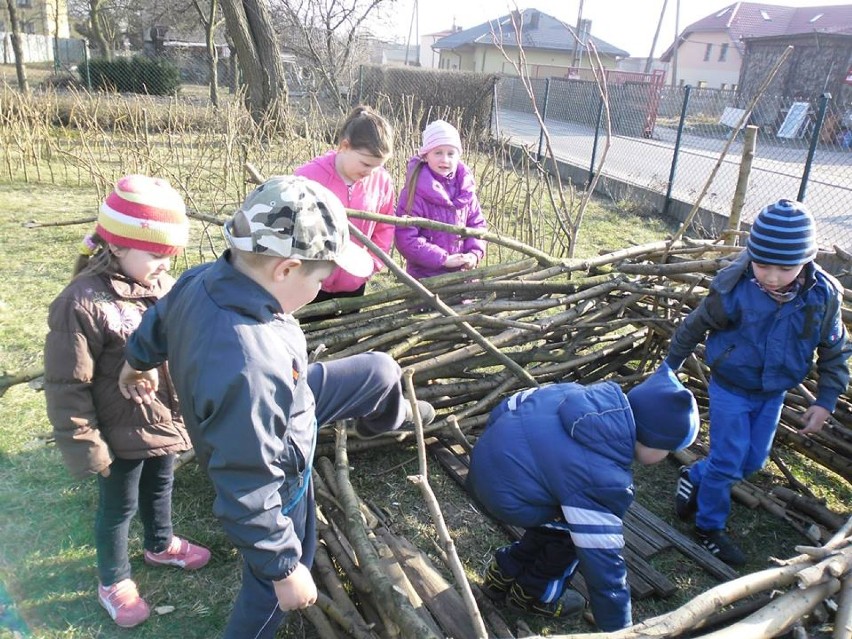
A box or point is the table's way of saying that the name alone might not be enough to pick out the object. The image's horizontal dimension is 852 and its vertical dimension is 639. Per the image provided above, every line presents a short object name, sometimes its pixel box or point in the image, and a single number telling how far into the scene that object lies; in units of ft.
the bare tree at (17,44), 45.75
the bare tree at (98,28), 67.56
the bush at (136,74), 59.21
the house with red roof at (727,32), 112.27
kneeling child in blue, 6.07
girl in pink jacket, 9.14
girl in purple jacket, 10.94
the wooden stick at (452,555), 4.91
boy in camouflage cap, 4.25
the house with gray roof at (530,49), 126.21
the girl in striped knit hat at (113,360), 5.89
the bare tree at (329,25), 45.70
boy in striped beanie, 7.82
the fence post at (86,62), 52.66
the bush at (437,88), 49.06
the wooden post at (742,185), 11.56
